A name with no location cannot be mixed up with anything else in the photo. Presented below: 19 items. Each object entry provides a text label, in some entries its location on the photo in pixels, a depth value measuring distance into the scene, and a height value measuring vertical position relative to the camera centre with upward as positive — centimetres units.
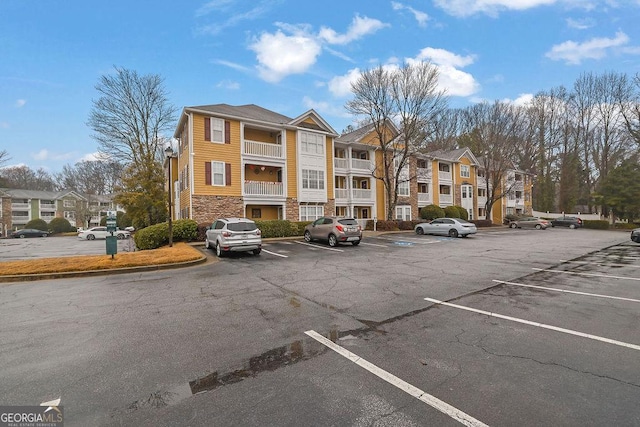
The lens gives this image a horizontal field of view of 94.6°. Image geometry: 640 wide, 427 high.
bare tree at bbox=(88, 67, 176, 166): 2828 +883
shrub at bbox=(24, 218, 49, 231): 4847 -170
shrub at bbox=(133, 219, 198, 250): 1652 -127
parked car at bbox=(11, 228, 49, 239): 4131 -265
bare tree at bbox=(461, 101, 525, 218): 3406 +812
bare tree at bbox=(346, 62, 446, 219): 2700 +940
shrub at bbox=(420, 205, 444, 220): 3378 -62
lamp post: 1377 +285
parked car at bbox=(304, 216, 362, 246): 1605 -124
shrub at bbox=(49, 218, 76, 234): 4916 -197
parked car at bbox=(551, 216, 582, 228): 3689 -230
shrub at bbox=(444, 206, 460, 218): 3578 -68
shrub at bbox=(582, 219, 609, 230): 3675 -263
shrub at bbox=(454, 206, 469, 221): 3679 -86
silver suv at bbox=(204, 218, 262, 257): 1220 -109
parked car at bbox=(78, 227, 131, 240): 3259 -229
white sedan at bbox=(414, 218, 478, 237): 2243 -169
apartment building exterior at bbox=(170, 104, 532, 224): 2067 +345
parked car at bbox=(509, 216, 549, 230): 3509 -226
